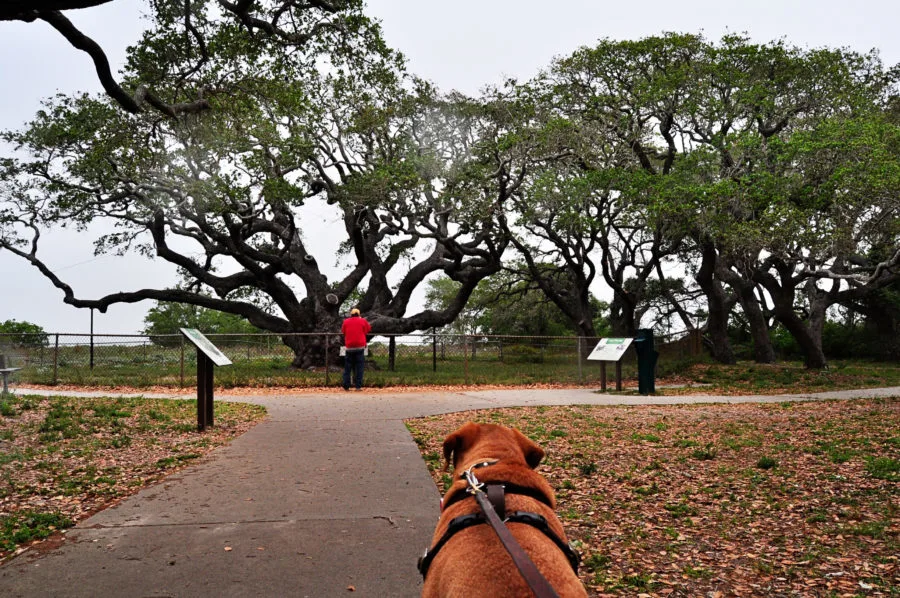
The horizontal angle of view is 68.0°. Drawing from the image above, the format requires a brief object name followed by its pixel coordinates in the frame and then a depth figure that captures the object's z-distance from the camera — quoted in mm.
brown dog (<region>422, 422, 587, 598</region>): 1699
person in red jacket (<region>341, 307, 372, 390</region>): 14688
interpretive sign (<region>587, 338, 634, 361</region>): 14947
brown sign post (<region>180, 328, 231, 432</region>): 8375
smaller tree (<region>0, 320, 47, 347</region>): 17070
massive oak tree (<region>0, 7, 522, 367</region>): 21062
